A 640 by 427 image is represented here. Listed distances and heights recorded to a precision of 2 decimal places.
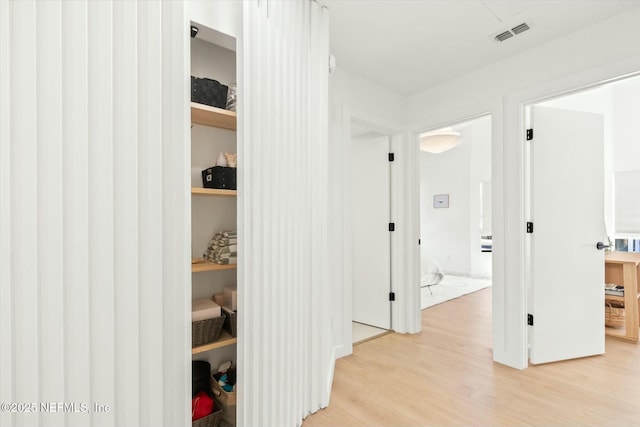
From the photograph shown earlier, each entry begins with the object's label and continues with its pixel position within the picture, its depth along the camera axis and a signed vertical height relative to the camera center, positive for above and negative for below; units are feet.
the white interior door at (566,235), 8.27 -0.67
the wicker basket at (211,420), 5.04 -3.54
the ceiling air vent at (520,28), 7.01 +4.35
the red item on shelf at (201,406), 5.10 -3.35
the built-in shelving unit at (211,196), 5.72 +0.31
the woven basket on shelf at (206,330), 4.87 -1.96
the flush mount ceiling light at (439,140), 15.71 +3.79
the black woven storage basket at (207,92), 5.05 +2.06
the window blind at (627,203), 13.74 +0.39
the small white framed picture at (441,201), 21.13 +0.77
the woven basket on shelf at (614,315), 10.55 -3.65
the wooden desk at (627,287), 9.68 -2.55
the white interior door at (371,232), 11.04 -0.77
